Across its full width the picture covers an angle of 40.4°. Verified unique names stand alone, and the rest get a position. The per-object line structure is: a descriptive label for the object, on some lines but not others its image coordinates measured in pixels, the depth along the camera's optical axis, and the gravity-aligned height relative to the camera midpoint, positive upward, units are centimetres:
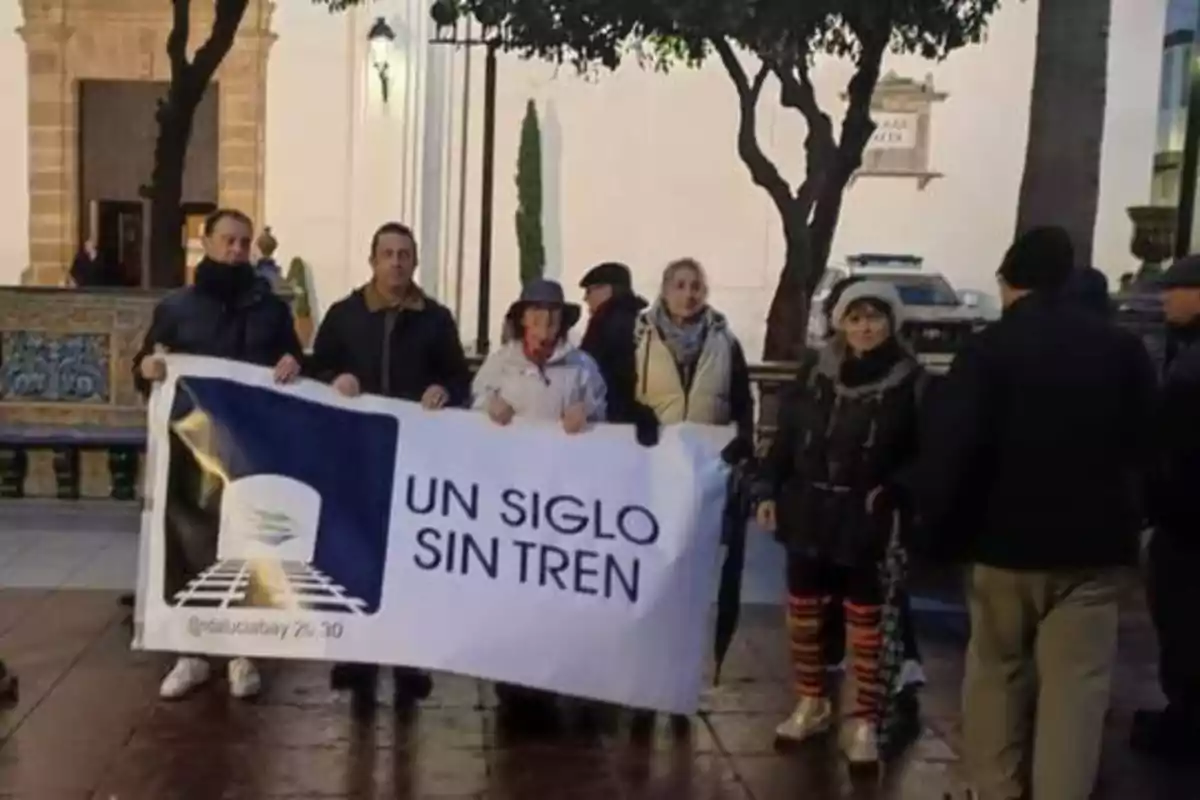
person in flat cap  596 -53
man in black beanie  412 -65
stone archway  2066 +133
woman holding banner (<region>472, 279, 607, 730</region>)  550 -57
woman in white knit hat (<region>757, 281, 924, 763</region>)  498 -81
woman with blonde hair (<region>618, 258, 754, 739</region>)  579 -54
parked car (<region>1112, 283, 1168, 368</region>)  919 -49
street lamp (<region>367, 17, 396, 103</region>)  1969 +182
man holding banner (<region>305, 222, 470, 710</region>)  559 -48
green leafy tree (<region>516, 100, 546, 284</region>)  2069 +11
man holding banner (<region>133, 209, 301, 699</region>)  566 -53
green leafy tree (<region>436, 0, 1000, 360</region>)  1135 +128
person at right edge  500 -98
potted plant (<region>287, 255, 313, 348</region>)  1920 -119
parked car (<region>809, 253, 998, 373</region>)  1623 -85
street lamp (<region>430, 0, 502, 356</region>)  1620 -7
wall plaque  2105 +115
